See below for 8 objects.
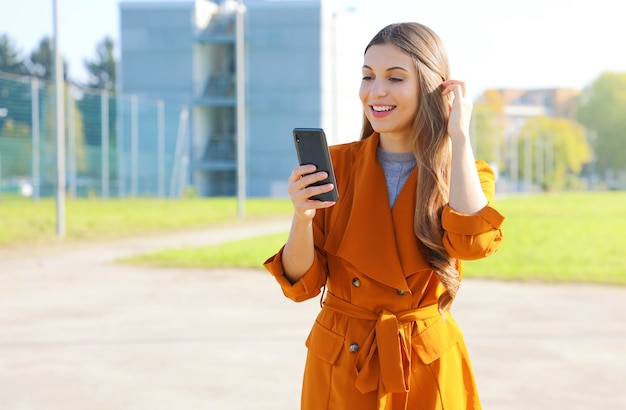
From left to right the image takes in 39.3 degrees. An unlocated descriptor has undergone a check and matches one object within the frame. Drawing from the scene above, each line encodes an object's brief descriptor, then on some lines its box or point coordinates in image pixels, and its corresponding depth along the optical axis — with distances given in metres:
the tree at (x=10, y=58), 81.81
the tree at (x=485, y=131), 87.14
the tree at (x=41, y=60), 83.75
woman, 2.36
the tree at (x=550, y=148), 101.94
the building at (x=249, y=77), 48.25
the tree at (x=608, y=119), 115.75
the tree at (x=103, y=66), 89.44
